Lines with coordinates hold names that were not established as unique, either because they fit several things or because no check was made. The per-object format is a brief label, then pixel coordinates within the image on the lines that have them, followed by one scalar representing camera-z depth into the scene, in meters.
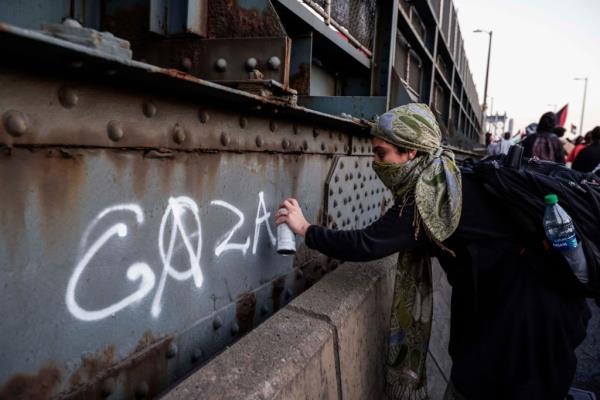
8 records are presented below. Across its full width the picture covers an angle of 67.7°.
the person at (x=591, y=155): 6.67
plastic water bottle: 1.65
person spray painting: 1.88
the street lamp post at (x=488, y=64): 31.12
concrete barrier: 1.29
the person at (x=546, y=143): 6.98
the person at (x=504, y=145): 11.28
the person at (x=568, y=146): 9.90
